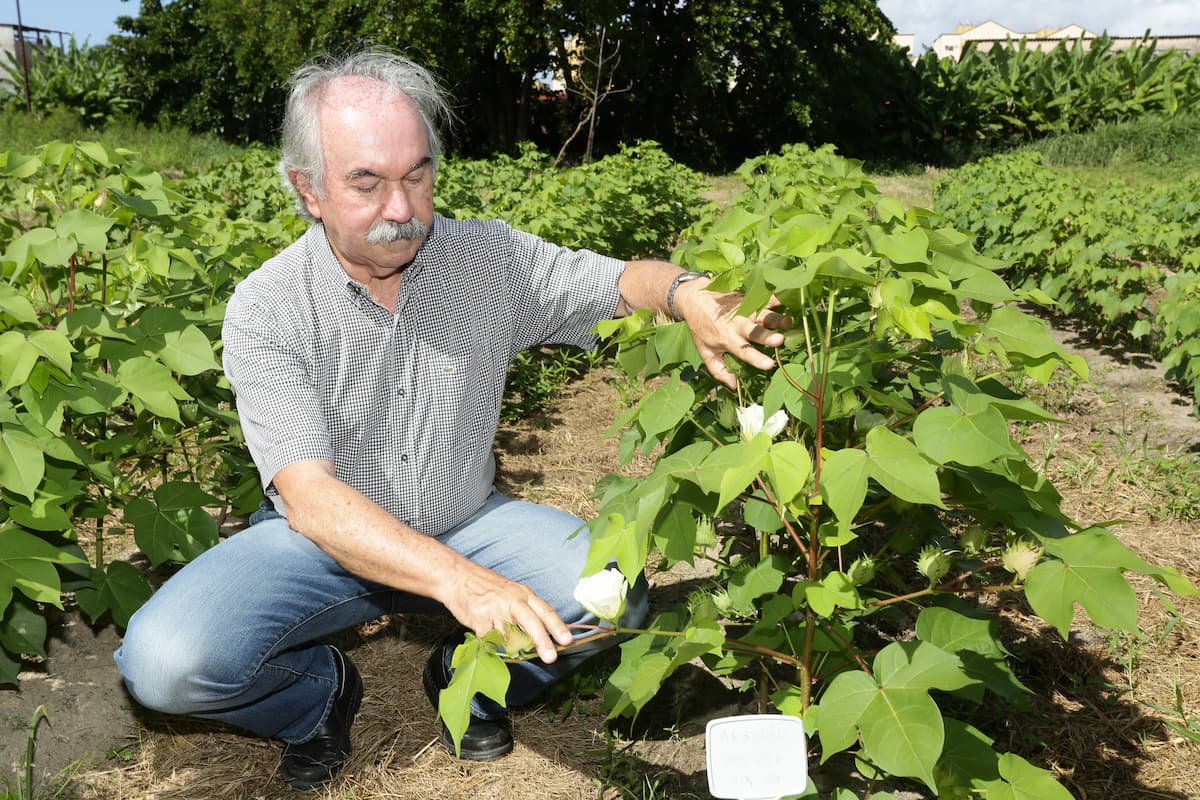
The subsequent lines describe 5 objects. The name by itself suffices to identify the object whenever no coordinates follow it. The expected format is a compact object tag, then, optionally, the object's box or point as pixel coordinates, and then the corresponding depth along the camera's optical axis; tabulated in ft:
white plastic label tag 3.88
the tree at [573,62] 52.85
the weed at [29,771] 6.78
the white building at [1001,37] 105.91
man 6.48
